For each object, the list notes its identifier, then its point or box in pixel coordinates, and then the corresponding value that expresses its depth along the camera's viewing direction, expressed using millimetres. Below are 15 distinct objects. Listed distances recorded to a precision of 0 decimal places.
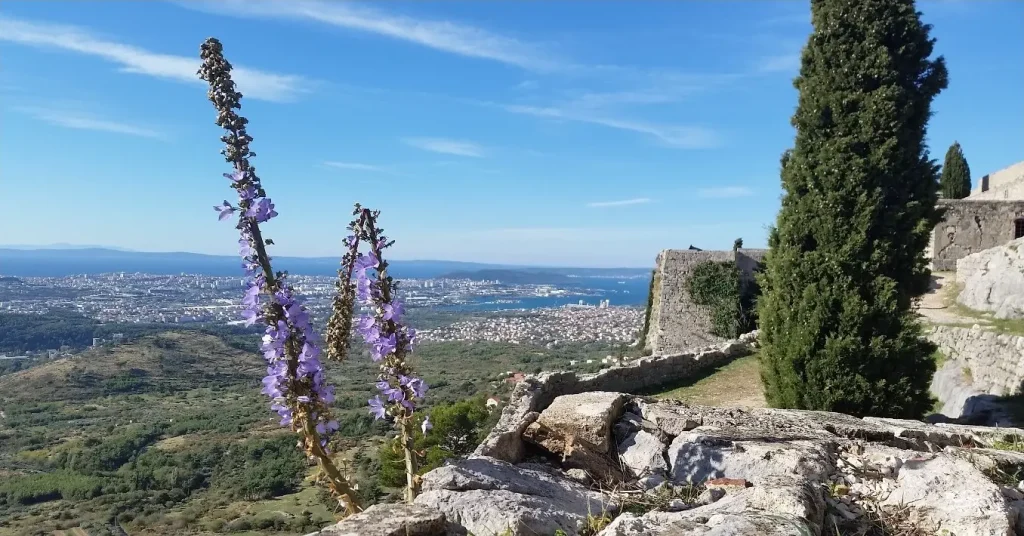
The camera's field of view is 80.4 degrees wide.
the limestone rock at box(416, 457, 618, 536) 2957
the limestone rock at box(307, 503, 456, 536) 2498
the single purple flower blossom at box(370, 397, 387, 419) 3035
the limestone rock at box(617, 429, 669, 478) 4852
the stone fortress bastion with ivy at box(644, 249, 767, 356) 20719
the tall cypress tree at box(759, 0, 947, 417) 9367
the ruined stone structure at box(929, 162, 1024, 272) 21016
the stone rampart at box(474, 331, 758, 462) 5305
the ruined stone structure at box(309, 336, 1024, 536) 2924
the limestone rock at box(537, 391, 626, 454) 5359
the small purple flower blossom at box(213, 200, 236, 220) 2598
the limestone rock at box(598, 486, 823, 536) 2588
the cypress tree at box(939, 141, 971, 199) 30344
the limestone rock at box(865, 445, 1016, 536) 3252
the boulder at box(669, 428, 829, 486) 4441
